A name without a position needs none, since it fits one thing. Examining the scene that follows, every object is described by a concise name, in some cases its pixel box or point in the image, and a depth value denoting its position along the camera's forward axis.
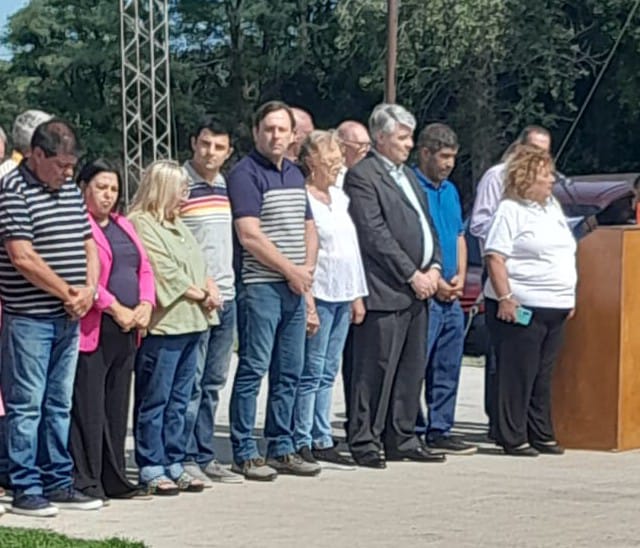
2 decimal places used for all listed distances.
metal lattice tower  33.34
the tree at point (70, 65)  52.88
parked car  15.42
